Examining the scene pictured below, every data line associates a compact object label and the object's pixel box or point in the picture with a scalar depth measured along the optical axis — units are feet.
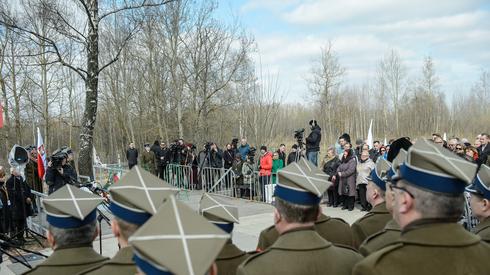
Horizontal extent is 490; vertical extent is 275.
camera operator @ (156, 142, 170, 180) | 59.11
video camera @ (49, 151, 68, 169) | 31.17
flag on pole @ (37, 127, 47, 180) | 36.63
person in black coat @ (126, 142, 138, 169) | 61.93
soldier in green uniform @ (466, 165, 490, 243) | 11.11
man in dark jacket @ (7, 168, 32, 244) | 30.71
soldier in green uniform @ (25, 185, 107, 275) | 8.13
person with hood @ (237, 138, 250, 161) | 50.57
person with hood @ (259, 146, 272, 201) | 42.96
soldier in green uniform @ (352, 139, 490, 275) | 6.45
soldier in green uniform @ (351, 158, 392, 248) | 12.42
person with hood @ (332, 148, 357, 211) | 37.17
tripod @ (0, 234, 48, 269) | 15.37
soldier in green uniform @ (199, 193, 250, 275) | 10.03
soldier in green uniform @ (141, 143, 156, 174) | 59.00
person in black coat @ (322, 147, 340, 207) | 39.47
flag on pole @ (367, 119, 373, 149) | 51.76
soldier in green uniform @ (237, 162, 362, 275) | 7.94
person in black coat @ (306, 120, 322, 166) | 46.75
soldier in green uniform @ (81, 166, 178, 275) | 7.38
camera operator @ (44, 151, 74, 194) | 31.24
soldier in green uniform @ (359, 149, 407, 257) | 9.46
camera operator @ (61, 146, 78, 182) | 32.36
